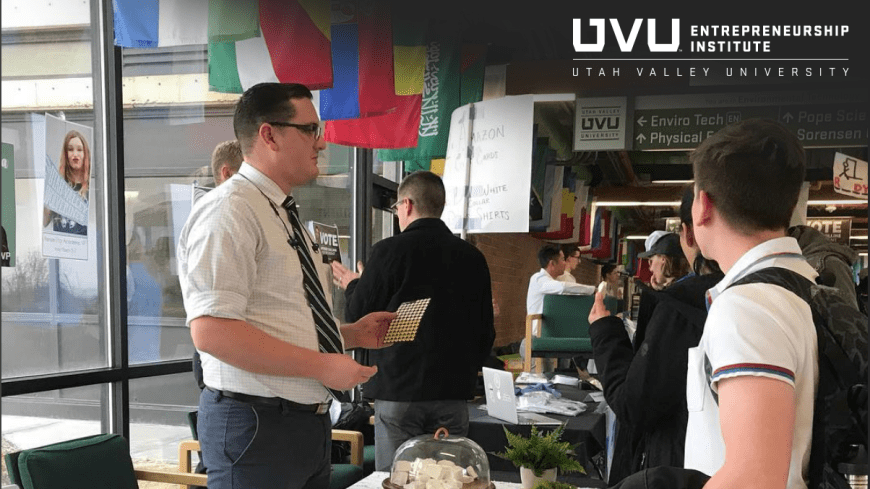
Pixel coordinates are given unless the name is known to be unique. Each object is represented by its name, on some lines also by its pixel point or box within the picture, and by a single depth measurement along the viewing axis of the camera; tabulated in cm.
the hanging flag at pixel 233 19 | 321
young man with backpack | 98
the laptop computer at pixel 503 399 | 346
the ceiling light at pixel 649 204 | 1451
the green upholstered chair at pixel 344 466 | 348
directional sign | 676
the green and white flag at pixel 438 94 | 568
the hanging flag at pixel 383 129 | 489
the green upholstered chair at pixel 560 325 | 691
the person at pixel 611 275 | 1254
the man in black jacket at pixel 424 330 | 346
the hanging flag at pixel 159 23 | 318
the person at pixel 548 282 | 823
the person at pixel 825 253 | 416
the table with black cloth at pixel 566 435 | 343
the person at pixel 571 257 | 1055
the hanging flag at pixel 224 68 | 353
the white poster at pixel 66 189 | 313
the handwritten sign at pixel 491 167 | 532
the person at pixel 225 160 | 303
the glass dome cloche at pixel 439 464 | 198
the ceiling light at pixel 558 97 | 633
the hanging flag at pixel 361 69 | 420
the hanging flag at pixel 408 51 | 460
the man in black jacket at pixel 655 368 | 199
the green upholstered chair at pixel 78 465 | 260
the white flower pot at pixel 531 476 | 216
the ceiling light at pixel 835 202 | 1322
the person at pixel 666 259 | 354
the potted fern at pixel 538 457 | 215
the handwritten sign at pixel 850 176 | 748
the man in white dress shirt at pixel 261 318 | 193
